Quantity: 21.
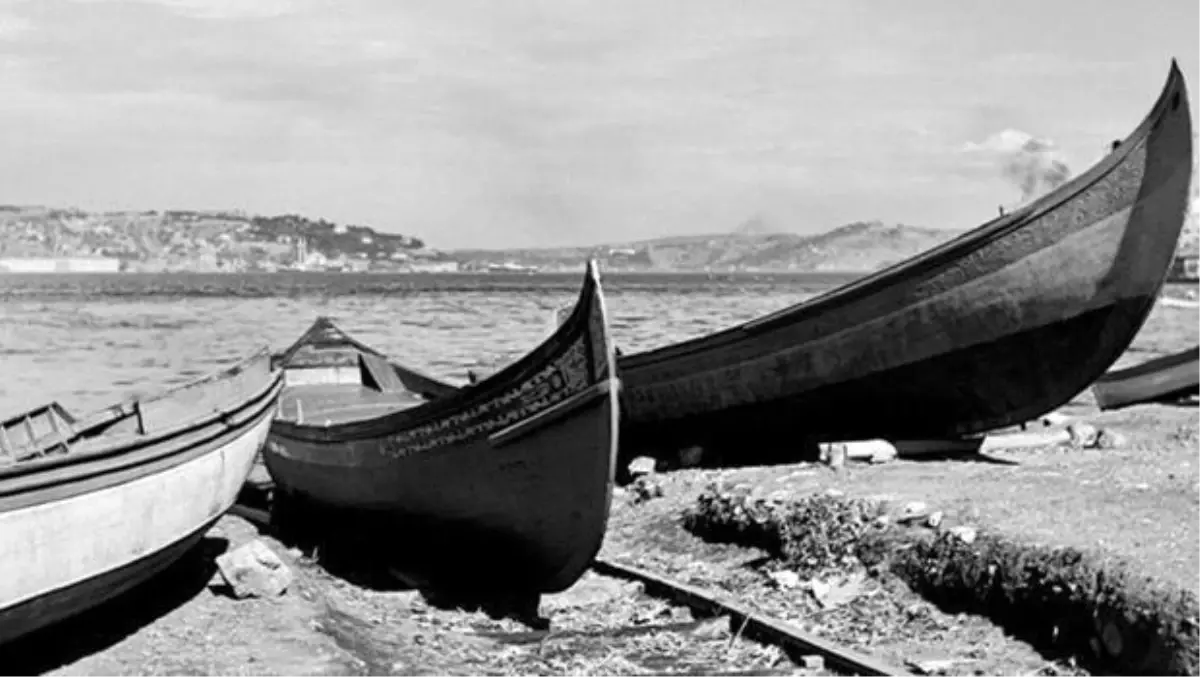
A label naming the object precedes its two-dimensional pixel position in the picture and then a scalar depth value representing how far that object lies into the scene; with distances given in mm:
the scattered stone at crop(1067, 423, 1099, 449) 14117
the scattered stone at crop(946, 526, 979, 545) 9414
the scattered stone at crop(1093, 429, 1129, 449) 13859
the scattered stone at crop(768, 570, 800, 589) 10234
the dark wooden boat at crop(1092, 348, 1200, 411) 18000
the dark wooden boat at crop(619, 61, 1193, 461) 12852
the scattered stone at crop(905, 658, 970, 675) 8047
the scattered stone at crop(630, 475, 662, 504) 14102
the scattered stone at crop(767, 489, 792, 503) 11788
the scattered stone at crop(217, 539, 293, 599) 10695
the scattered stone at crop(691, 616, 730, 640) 9344
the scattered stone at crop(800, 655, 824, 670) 8422
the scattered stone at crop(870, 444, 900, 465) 13273
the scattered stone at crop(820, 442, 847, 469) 13312
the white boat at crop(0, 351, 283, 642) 8289
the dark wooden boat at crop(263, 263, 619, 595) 10156
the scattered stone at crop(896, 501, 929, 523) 10359
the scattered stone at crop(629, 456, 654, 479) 15273
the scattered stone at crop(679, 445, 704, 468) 15406
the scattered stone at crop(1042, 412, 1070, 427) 16009
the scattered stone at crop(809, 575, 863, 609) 9672
